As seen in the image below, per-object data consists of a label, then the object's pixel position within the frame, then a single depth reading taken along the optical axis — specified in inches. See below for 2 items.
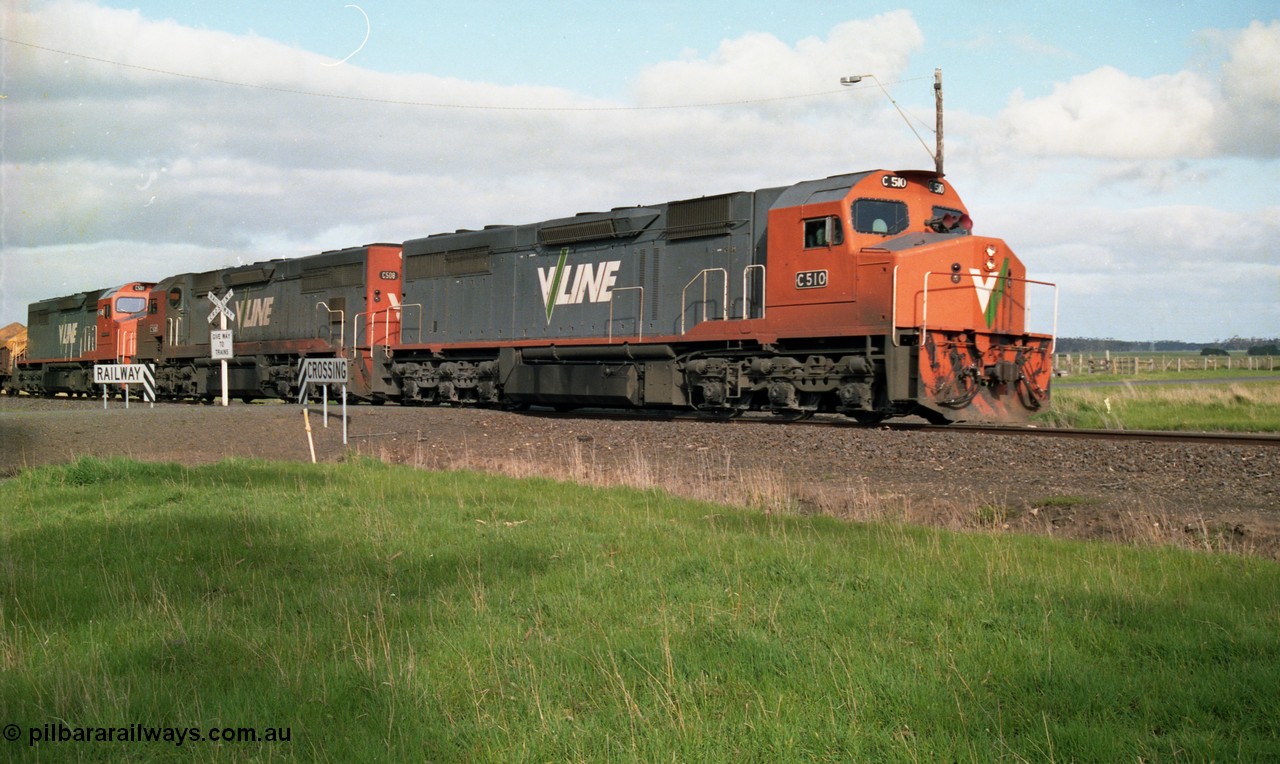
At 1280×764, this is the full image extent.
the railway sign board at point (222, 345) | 978.1
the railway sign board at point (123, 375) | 1034.1
